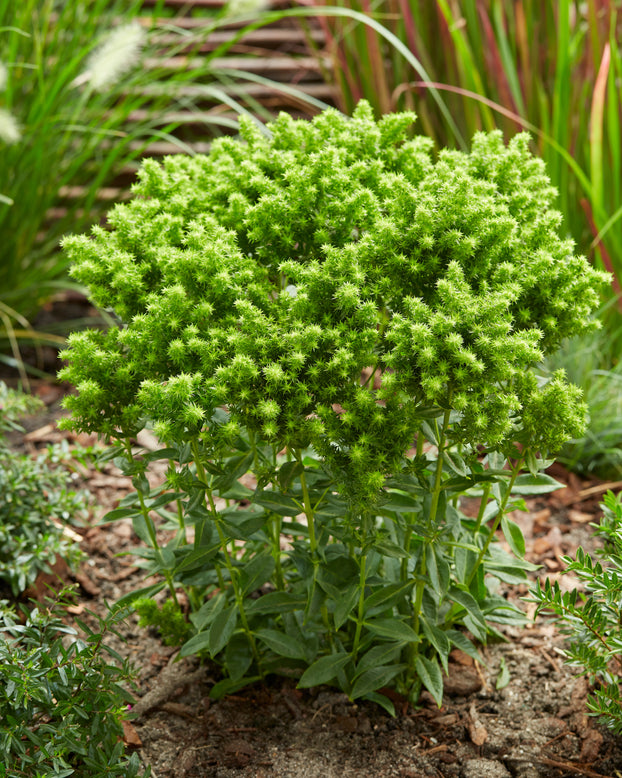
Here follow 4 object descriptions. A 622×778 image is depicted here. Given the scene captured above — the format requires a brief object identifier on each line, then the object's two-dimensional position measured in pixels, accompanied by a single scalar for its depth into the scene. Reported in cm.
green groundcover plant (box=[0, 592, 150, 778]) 119
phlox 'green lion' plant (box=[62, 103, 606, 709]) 117
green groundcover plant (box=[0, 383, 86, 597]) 142
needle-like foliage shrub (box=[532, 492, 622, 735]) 123
